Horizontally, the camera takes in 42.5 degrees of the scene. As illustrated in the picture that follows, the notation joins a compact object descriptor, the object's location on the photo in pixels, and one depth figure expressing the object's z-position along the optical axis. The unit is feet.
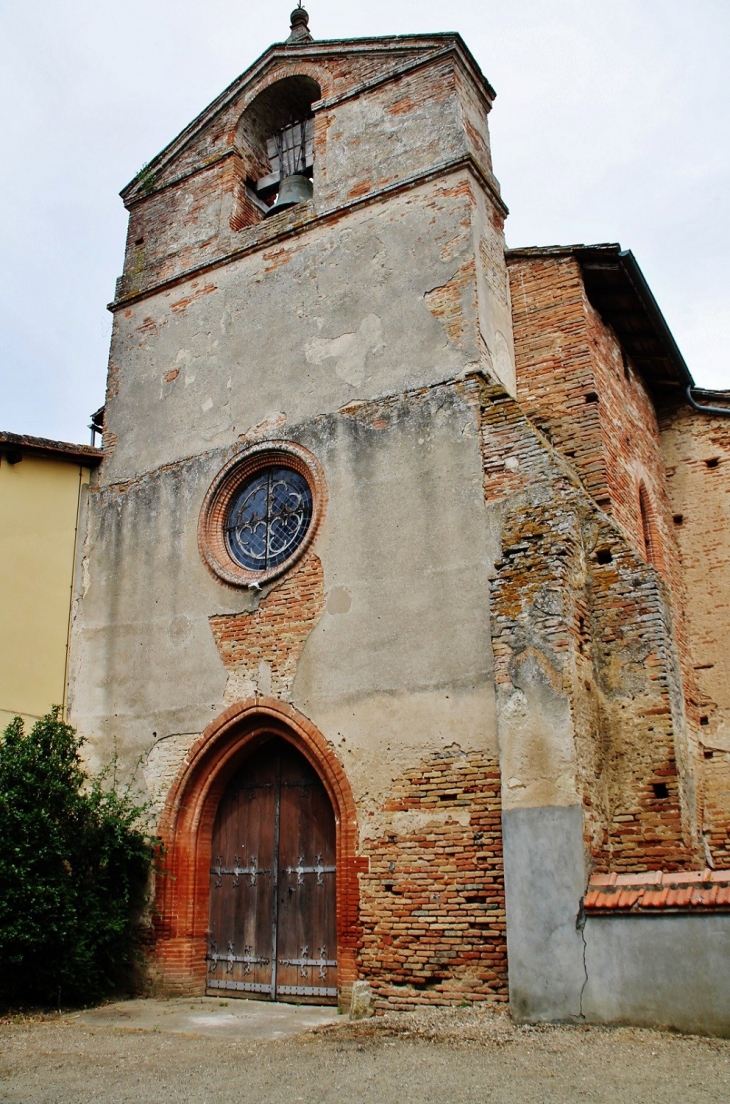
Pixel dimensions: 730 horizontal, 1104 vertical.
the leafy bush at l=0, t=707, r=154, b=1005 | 27.55
